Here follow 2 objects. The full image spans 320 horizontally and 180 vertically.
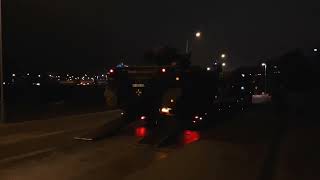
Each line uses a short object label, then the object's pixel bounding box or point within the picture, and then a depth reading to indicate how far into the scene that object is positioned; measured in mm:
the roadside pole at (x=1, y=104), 13003
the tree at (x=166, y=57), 12688
